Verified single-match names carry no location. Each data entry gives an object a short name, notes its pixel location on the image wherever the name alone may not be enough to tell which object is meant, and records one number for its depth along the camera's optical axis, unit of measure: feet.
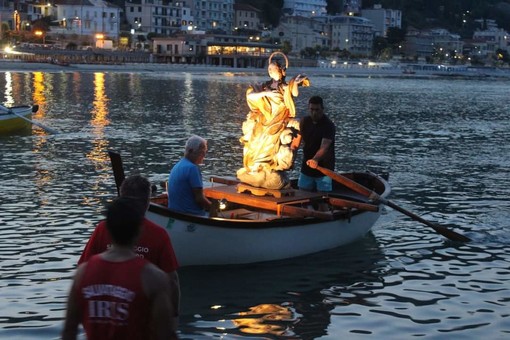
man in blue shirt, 39.04
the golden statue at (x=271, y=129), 50.57
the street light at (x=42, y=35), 598.75
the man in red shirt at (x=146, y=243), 22.66
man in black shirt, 51.78
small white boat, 43.47
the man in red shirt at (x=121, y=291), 18.76
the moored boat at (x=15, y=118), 117.60
